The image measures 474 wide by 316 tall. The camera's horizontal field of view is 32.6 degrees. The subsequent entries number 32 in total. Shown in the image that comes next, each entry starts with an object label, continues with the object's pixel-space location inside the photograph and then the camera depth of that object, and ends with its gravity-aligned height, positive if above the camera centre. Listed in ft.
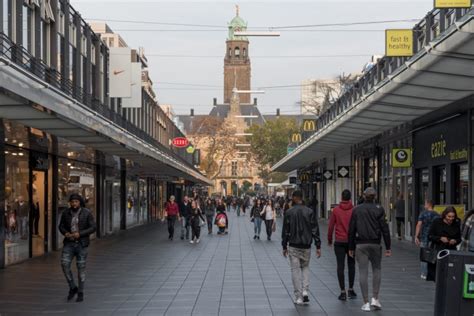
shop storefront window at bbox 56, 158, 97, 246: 76.59 +0.04
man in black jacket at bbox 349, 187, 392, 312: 37.19 -2.52
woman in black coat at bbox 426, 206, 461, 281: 38.91 -2.49
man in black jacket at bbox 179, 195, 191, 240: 91.04 -3.71
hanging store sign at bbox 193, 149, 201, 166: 307.58 +9.18
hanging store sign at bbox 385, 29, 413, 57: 59.11 +10.04
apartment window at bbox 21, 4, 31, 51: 62.54 +12.09
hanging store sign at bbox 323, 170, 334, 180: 139.94 +1.06
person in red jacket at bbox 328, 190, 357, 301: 40.75 -2.57
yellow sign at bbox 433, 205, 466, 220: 54.75 -1.95
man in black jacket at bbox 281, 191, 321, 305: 38.63 -2.89
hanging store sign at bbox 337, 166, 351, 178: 117.80 +1.31
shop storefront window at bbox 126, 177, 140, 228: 123.75 -3.34
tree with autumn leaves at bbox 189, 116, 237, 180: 242.99 +13.42
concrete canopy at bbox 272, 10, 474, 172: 36.17 +5.75
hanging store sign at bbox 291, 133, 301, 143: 212.60 +11.59
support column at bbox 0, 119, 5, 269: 55.77 -1.27
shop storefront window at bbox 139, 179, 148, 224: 142.31 -3.58
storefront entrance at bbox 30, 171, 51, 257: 66.88 -2.82
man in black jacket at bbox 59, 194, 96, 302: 39.60 -2.70
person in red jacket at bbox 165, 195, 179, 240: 93.40 -3.49
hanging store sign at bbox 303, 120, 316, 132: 155.72 +10.80
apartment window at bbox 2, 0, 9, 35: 55.83 +11.55
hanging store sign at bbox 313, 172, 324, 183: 146.91 +0.75
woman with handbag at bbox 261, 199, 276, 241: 96.58 -4.37
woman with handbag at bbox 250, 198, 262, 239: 98.68 -4.58
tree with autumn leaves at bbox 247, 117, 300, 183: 325.62 +16.70
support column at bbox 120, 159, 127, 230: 116.37 -2.32
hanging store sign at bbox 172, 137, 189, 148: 208.03 +10.27
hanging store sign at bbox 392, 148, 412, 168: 82.69 +2.33
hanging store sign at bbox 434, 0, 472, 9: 43.34 +9.51
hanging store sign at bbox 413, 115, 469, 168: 65.51 +3.35
